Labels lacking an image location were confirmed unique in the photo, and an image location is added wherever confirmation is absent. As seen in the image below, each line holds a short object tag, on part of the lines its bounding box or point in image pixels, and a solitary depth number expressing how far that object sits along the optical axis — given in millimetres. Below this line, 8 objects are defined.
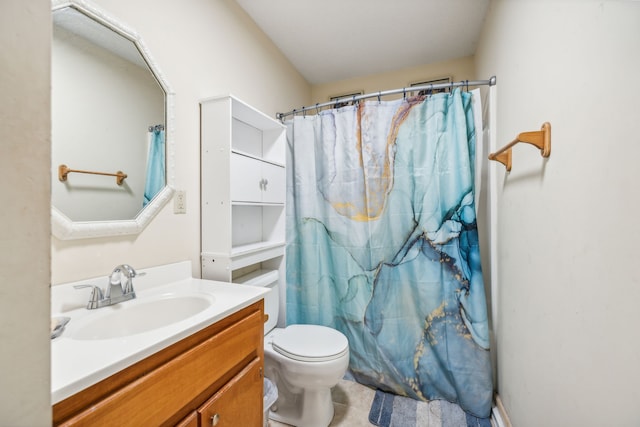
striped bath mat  1508
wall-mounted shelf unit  1371
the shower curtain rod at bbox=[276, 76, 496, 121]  1595
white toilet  1396
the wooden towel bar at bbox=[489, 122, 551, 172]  927
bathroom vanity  584
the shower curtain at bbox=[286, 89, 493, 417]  1619
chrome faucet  964
